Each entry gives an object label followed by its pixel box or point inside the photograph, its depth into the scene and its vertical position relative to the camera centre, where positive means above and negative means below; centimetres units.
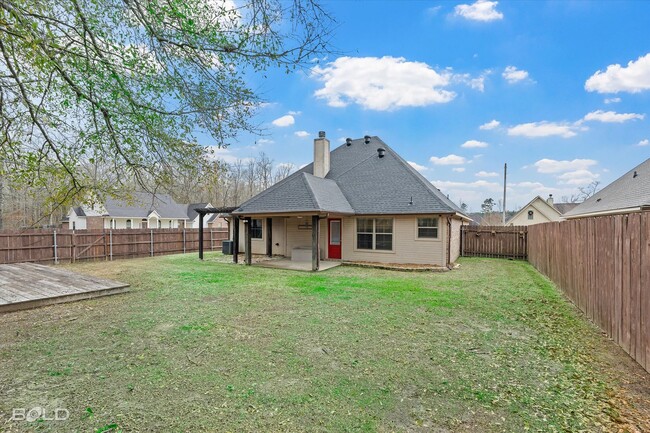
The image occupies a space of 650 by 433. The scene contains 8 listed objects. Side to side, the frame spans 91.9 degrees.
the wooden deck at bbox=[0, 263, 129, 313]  645 -163
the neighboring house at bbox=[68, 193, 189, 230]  3272 +9
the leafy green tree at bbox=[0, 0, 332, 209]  391 +179
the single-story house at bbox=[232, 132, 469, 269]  1224 +14
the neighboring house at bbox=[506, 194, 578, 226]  3362 +41
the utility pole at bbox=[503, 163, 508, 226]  2771 +371
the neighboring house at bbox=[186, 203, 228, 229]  4175 -6
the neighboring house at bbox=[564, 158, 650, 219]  1111 +86
